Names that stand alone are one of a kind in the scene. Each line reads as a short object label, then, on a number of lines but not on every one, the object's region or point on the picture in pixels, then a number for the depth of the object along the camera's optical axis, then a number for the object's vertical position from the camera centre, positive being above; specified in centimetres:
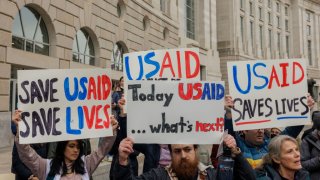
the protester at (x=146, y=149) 400 -48
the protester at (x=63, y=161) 332 -50
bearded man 287 -48
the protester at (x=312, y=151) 432 -56
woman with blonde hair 329 -52
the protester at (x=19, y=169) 406 -67
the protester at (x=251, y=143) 388 -42
